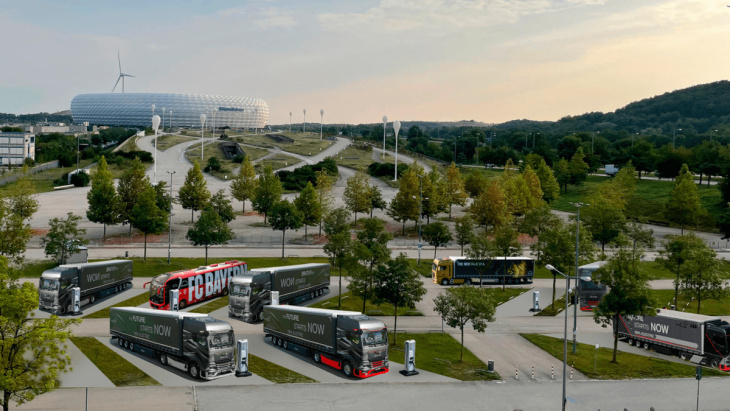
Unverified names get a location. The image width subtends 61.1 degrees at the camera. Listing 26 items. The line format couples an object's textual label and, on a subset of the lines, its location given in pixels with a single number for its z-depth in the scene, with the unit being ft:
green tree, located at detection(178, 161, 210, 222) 253.03
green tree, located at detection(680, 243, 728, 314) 140.46
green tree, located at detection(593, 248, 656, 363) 116.88
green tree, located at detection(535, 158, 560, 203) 302.25
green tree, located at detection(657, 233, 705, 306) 149.69
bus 139.95
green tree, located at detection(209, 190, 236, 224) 228.22
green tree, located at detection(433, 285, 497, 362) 115.34
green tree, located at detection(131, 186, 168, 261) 194.59
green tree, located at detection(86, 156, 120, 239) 217.15
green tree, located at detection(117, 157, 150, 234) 222.89
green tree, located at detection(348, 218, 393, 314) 131.64
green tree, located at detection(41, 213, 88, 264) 169.37
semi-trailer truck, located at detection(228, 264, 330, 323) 134.62
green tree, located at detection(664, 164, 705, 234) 252.21
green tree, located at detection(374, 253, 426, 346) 125.08
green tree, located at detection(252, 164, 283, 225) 245.04
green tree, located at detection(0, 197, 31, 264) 161.68
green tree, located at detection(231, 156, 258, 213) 281.19
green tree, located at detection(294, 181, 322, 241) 227.81
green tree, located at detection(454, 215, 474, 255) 197.88
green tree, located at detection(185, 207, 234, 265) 179.52
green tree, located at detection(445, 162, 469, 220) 277.83
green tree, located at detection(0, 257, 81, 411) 70.54
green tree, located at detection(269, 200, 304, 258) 202.49
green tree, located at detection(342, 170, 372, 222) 257.14
